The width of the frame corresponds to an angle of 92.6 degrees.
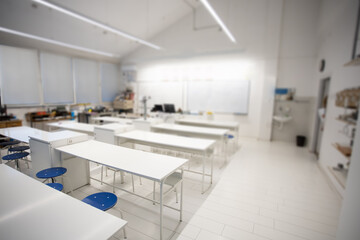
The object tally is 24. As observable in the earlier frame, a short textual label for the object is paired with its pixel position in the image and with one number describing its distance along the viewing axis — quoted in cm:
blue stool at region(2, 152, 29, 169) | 278
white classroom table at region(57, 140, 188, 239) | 180
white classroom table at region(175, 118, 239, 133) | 475
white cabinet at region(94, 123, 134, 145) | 327
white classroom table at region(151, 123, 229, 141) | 381
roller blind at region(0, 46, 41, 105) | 514
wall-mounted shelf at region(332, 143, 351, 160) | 233
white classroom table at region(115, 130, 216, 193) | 281
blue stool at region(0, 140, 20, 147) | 326
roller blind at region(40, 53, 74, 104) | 600
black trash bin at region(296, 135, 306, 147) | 556
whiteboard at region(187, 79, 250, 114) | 640
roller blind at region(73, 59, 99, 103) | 701
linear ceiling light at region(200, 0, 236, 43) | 299
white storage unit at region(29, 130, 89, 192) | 241
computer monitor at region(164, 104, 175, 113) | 492
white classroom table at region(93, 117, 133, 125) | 485
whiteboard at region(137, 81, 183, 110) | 742
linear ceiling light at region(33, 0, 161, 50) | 286
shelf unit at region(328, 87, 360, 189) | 246
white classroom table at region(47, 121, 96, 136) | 388
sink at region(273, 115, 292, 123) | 574
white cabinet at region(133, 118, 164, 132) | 412
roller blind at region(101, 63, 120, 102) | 809
